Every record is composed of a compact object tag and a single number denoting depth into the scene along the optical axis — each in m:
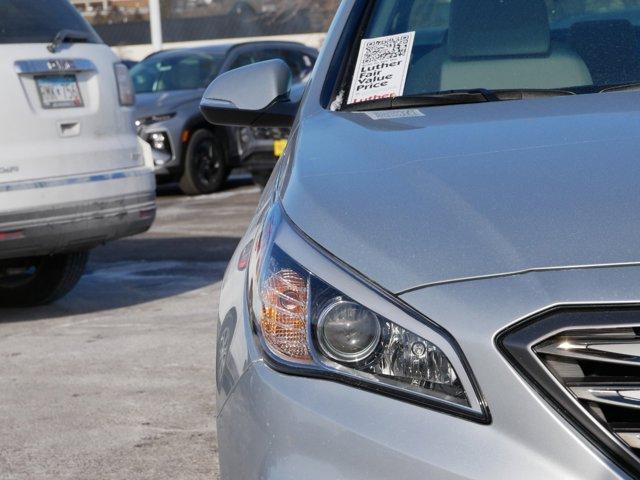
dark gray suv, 13.57
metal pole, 27.36
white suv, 5.97
